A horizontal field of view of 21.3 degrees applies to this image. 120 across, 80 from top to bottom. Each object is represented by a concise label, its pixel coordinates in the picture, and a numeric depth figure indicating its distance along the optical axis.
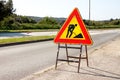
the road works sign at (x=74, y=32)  8.86
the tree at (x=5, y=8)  50.81
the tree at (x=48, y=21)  103.41
